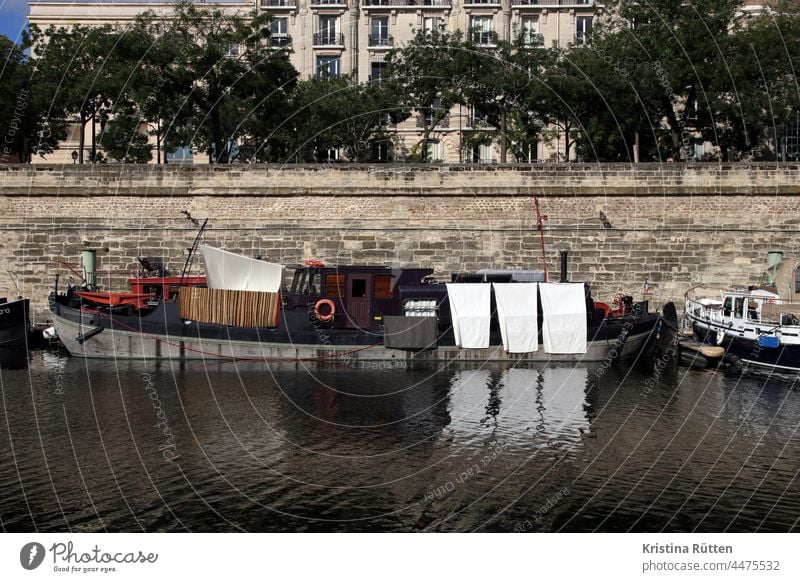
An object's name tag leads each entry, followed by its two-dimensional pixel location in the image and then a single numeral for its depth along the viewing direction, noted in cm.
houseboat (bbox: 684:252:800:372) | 3538
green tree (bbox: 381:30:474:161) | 5841
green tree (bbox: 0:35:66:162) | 5616
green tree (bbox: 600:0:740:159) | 5034
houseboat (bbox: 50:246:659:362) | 3816
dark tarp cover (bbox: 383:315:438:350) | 3825
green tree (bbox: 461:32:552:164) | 5684
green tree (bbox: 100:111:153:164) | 5838
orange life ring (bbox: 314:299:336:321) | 3906
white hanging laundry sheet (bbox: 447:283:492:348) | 3812
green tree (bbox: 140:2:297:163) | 4950
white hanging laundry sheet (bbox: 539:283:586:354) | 3803
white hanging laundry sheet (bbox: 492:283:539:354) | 3809
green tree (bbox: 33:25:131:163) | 5409
